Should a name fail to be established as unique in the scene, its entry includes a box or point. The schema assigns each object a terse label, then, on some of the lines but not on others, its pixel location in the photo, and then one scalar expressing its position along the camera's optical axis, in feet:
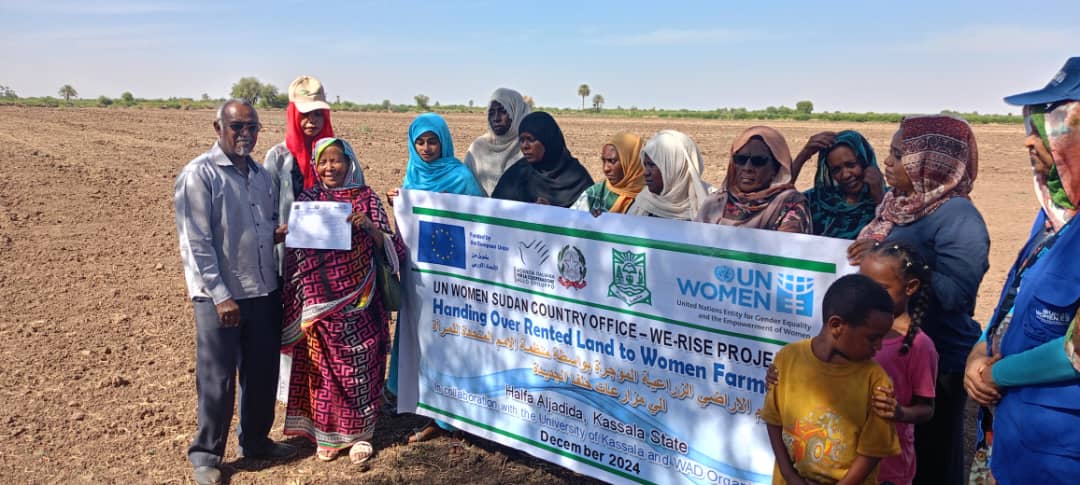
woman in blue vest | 7.54
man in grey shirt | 13.83
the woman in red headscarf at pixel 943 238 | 10.18
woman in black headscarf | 17.21
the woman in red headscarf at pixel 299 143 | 16.11
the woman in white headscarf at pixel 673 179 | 14.61
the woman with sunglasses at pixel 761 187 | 12.67
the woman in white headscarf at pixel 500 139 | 19.11
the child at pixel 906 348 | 9.05
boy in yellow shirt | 8.42
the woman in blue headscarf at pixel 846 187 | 13.53
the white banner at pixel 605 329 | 11.28
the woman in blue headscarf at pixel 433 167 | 16.93
